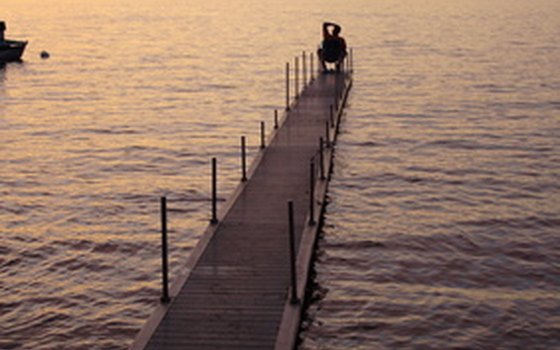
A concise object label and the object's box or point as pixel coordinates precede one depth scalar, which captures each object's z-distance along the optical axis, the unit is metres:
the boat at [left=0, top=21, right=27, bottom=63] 56.69
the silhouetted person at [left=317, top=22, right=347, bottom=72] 39.78
